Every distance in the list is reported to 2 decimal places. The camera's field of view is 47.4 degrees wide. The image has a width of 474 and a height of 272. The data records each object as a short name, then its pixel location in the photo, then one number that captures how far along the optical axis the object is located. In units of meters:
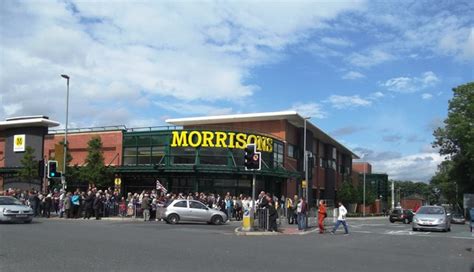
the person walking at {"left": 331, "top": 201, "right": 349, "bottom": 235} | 24.41
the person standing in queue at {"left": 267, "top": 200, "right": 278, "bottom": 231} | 23.64
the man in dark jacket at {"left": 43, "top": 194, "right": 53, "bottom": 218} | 32.22
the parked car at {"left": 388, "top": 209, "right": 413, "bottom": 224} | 44.34
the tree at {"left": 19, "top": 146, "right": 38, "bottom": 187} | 44.41
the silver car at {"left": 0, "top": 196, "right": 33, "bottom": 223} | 23.17
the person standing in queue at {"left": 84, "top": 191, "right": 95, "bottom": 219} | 30.81
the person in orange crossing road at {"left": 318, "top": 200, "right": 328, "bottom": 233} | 24.53
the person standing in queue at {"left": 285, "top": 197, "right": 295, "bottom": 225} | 32.47
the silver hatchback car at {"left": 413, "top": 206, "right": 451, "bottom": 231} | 27.70
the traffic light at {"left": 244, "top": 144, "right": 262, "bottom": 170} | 22.42
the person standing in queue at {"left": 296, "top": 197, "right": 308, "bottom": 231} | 25.88
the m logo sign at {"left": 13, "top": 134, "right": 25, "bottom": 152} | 50.41
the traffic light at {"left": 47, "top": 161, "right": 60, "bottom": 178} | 29.83
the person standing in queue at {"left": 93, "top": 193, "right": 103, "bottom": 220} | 30.67
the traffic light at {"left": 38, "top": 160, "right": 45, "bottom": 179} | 30.05
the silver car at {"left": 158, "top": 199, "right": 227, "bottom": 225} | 27.83
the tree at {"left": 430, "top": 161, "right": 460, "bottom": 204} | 87.31
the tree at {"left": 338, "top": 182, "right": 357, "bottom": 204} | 71.69
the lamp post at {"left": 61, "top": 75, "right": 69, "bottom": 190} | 35.17
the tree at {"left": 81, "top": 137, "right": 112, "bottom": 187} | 40.19
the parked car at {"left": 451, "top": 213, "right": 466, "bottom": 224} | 51.08
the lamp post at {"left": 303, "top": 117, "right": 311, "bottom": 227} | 30.15
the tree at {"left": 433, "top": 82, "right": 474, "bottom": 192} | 57.53
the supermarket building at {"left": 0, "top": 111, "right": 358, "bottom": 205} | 42.44
